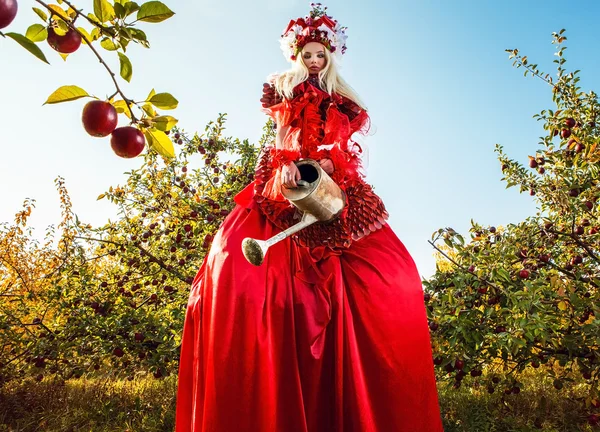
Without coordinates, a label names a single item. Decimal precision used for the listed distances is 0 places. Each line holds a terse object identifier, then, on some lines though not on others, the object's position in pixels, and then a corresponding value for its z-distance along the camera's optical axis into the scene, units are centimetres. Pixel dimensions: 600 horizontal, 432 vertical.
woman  165
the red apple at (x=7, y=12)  78
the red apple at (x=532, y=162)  325
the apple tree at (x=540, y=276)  238
